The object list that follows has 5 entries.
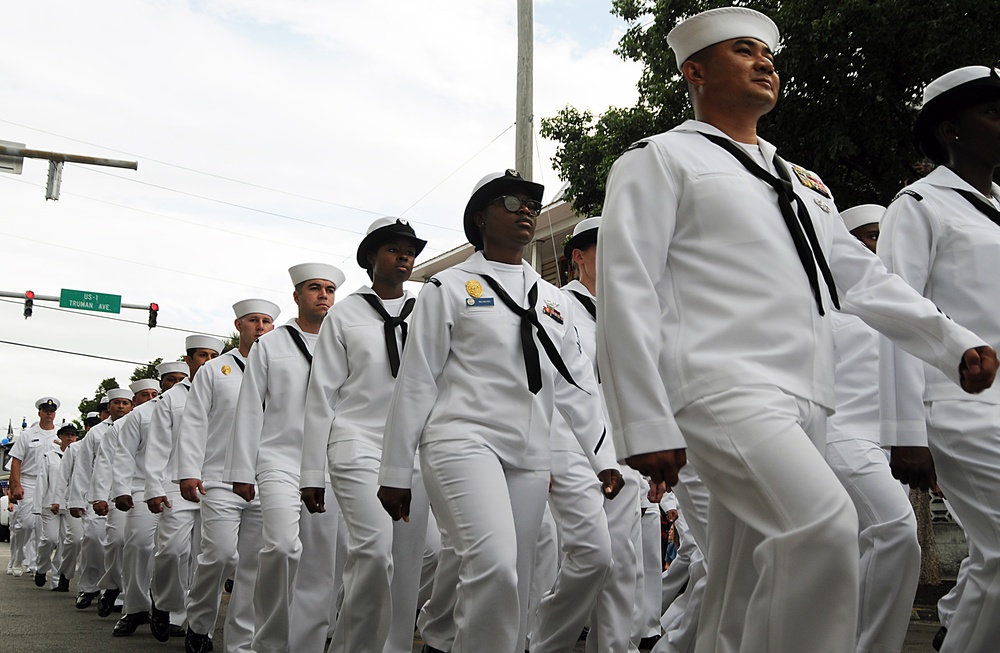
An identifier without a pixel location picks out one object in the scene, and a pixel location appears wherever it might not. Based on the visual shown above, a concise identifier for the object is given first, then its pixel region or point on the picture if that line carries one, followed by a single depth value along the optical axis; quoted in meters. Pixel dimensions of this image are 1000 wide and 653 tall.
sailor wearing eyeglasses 5.14
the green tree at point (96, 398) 61.03
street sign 34.50
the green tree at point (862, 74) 12.48
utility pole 13.11
